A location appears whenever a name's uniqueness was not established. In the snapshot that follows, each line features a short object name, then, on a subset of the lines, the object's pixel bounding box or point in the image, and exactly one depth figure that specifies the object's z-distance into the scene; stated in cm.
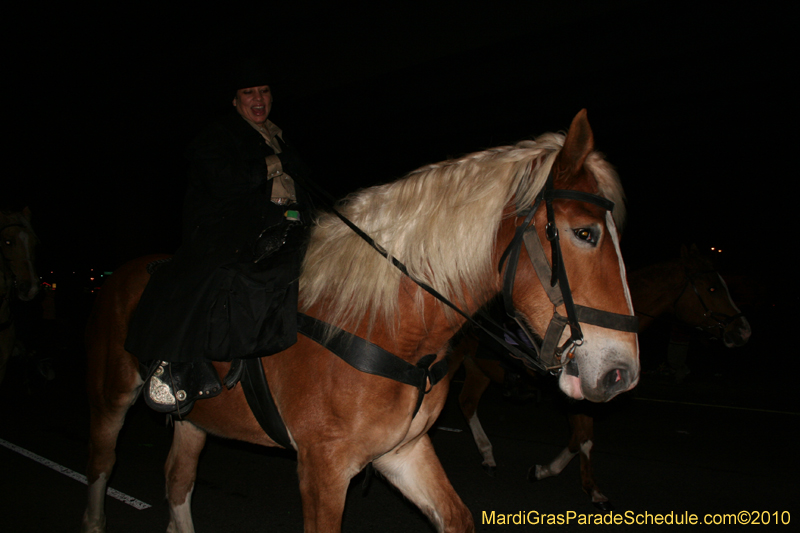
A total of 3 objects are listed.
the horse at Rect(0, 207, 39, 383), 605
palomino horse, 215
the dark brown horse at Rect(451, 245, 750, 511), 654
